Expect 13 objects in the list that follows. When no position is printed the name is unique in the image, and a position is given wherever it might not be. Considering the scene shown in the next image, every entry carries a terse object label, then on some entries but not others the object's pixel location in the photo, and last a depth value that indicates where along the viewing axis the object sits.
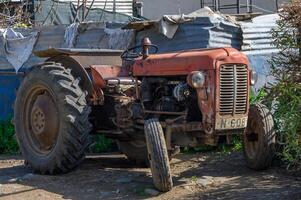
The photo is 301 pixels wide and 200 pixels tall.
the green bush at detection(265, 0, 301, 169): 6.43
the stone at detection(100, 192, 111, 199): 7.05
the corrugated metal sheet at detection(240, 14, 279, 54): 10.66
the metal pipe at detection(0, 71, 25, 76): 11.75
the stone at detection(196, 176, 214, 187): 7.42
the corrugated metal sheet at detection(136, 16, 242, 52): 10.39
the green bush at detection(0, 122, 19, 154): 11.14
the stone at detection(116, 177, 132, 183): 7.81
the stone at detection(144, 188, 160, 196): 6.98
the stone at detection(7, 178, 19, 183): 7.99
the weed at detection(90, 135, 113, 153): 10.74
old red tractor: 7.05
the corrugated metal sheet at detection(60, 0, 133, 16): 19.30
